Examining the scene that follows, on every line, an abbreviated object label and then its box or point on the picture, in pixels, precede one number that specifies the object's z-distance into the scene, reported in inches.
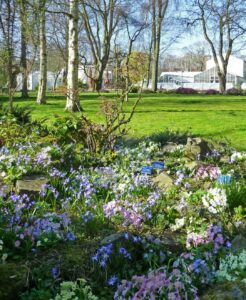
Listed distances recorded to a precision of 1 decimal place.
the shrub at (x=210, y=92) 1686.3
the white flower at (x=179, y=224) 155.7
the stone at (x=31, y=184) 178.4
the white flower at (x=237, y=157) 241.5
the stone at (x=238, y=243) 135.3
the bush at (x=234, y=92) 1727.4
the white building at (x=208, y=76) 2960.1
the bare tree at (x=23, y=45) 628.2
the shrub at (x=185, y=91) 1685.5
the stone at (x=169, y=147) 276.3
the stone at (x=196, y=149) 252.4
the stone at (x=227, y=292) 105.6
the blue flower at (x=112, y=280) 114.0
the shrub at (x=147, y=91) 1620.6
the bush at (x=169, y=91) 1674.7
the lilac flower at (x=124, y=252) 127.5
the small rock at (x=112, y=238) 132.3
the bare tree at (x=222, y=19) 1584.6
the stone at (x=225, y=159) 247.4
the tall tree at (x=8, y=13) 538.6
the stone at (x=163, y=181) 196.4
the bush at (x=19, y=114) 342.7
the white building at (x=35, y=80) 3095.0
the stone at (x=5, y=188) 175.3
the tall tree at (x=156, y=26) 1476.7
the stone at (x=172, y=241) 141.5
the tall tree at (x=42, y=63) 730.2
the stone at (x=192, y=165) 219.9
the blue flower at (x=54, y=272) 117.5
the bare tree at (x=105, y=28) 1059.0
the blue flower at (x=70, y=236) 137.0
